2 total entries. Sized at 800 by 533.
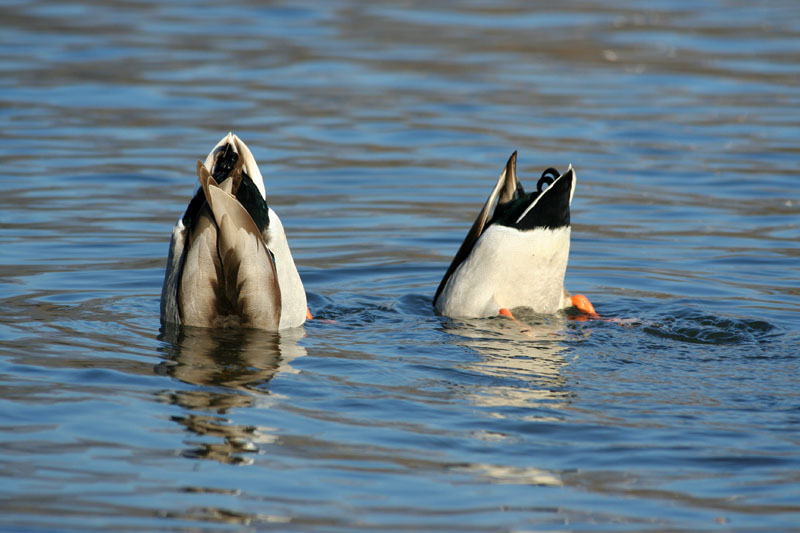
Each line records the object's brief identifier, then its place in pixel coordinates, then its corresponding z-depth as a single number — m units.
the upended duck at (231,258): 13.23
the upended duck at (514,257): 14.38
